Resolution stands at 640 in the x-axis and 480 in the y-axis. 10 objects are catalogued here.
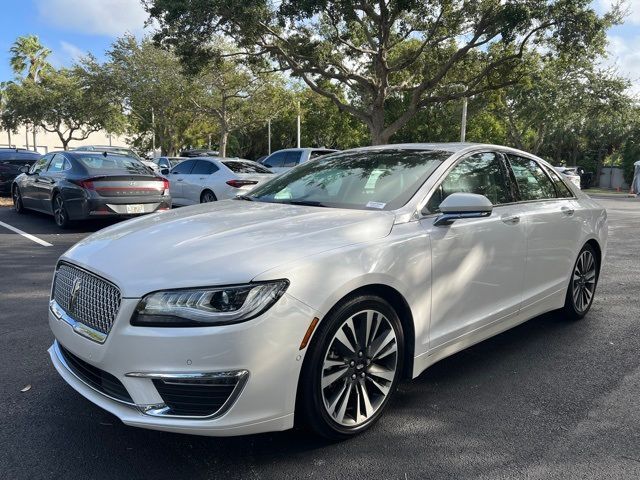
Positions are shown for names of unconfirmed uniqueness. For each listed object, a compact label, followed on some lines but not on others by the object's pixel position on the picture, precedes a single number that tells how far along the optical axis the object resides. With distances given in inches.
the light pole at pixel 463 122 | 1010.2
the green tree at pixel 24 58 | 1870.1
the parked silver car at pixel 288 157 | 559.8
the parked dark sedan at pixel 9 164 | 601.0
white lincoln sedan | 90.7
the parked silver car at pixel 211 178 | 477.4
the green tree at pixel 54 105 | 1620.3
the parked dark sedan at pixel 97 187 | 356.2
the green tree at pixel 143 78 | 1309.1
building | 2640.3
